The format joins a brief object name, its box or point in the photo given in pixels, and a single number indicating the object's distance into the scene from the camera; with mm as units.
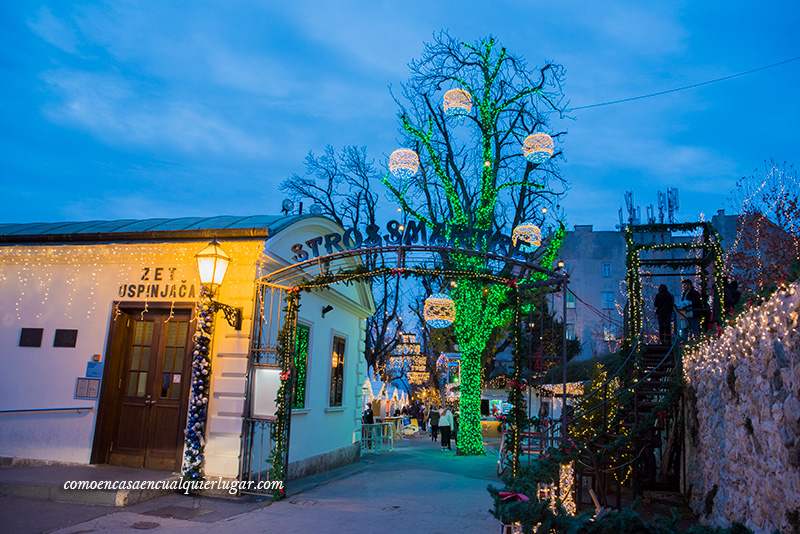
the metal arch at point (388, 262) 8328
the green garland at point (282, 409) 8477
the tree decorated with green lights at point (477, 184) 16750
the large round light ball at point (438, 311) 15570
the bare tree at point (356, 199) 25688
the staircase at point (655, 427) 10594
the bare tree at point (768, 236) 16844
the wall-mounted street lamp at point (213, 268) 8391
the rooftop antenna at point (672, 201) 36366
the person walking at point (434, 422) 23922
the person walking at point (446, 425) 18547
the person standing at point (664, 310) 13711
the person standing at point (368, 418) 19702
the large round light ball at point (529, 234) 11996
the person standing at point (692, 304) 13305
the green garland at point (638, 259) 12523
